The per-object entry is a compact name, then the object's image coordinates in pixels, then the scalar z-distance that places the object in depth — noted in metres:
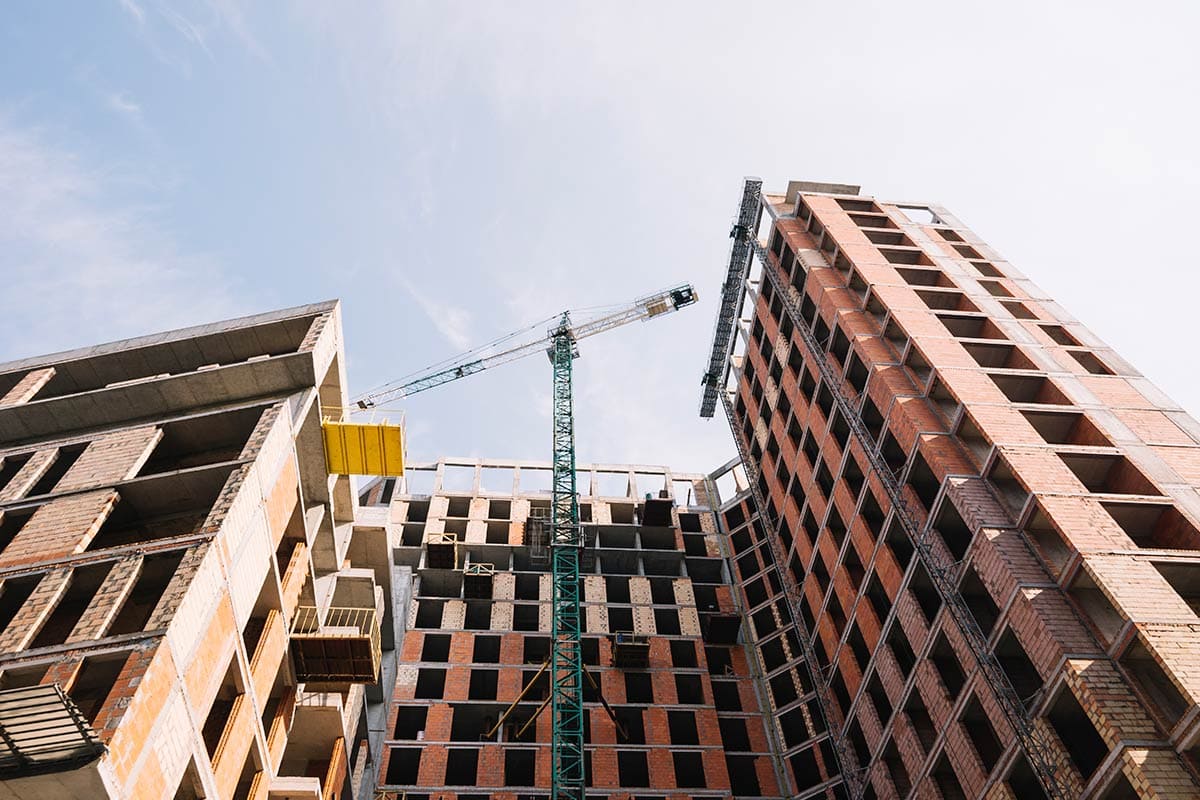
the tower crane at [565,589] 35.50
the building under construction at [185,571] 14.70
